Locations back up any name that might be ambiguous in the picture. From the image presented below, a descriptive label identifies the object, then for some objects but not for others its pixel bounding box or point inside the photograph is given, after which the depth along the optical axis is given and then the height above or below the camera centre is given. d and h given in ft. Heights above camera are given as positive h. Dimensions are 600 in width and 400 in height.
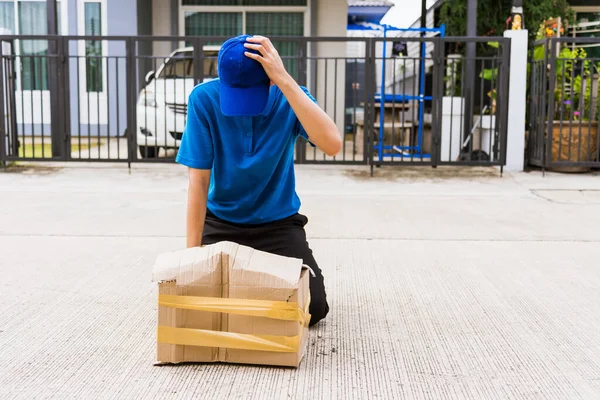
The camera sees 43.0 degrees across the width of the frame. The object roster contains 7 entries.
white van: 31.63 -0.16
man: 8.96 -0.56
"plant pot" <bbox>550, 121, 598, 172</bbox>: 30.73 -1.29
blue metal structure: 31.68 +0.52
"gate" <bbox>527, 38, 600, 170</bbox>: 29.43 -0.12
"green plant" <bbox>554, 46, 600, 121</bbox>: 29.30 +0.83
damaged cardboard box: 8.94 -2.32
